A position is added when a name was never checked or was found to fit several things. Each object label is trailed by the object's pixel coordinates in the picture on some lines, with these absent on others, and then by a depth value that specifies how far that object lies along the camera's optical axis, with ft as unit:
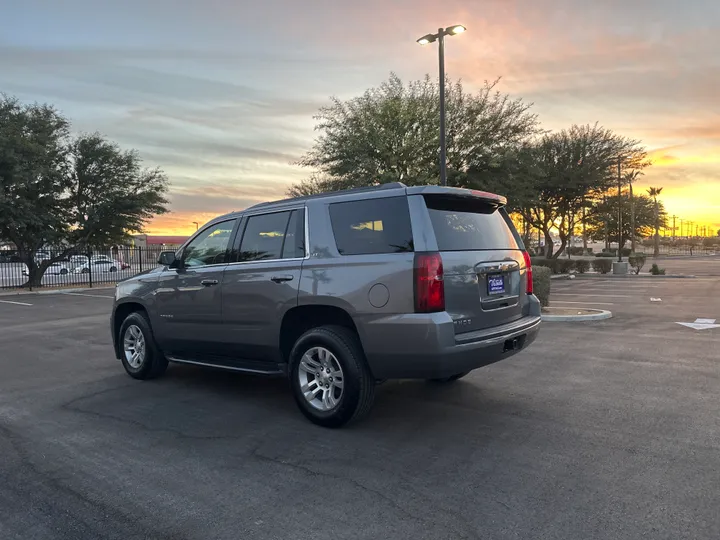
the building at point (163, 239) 342.13
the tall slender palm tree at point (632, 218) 139.39
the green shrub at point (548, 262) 100.22
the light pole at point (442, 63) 48.82
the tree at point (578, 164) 101.65
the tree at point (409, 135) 68.74
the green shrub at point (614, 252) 171.67
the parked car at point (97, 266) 88.23
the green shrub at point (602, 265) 103.60
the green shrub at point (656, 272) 97.18
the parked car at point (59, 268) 88.28
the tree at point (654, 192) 255.78
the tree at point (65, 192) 75.05
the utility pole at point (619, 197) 105.40
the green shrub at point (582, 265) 104.47
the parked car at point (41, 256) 81.56
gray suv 14.60
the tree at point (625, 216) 112.68
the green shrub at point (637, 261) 104.84
